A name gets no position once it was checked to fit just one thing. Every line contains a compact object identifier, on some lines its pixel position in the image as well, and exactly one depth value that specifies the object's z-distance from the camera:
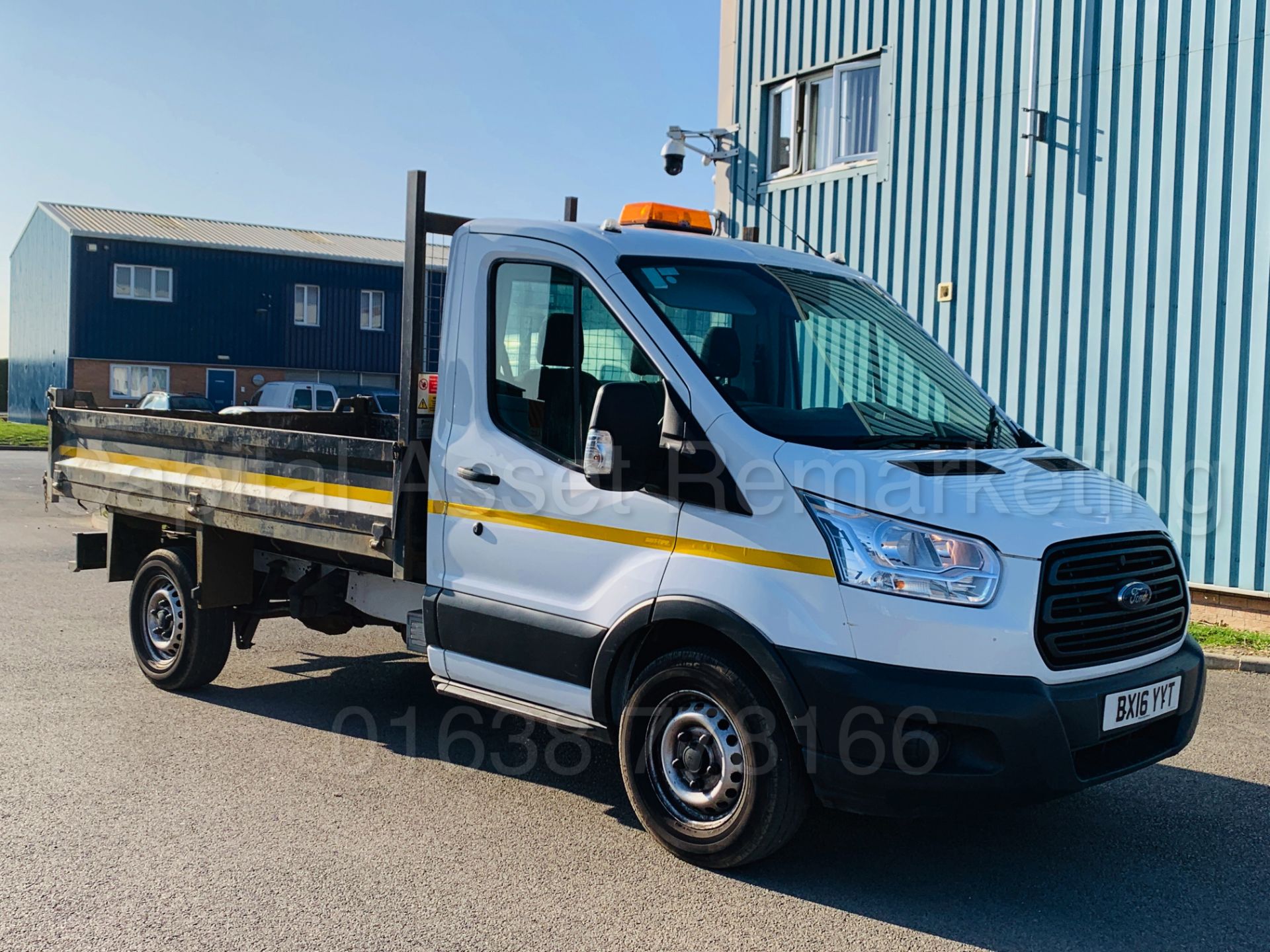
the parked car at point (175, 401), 29.22
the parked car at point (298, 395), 30.47
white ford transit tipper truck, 3.94
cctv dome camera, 12.66
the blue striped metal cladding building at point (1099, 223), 8.93
